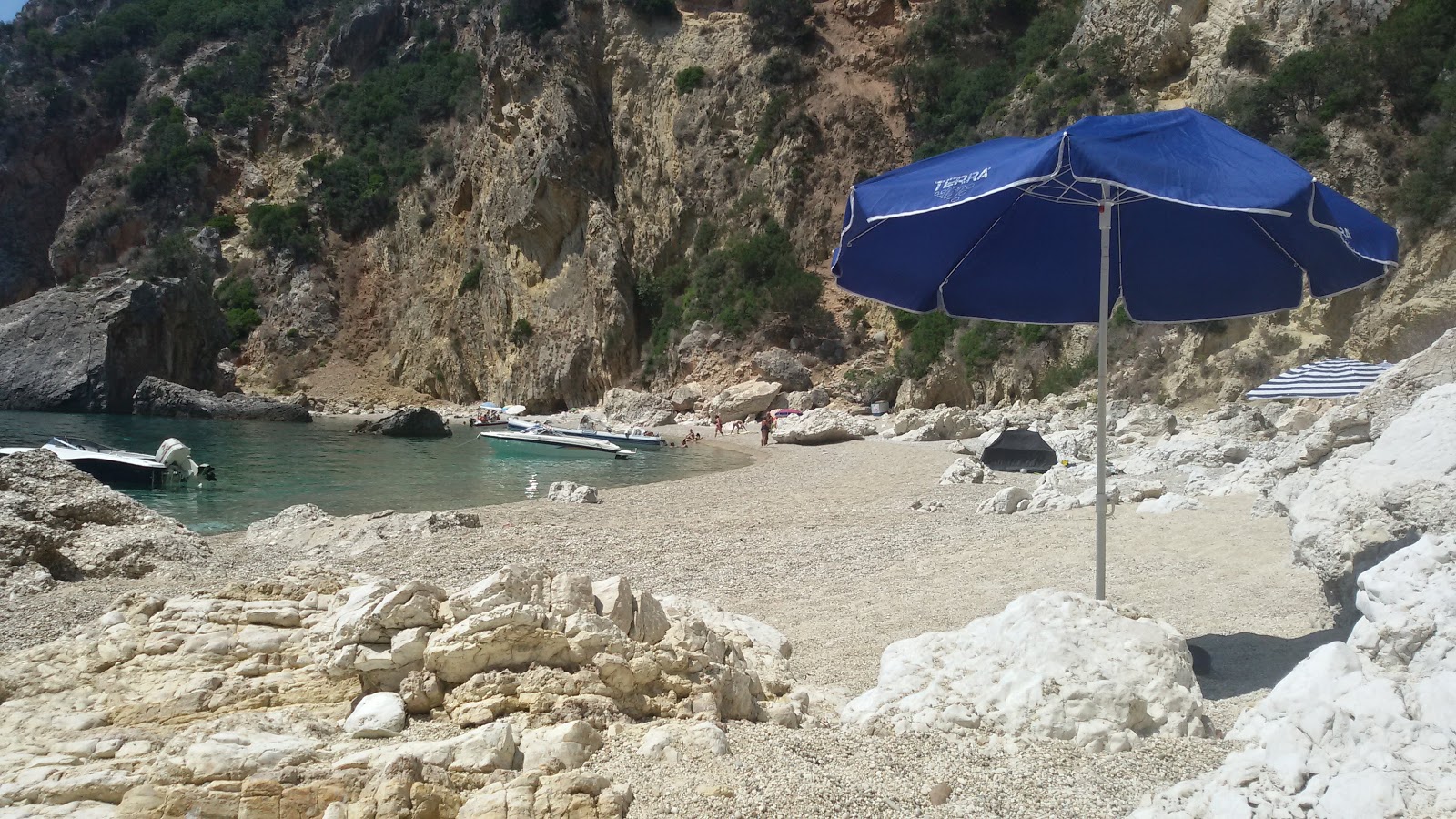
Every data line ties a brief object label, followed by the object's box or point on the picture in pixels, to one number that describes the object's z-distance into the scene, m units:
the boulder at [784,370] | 34.28
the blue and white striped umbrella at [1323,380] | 13.23
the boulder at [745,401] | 32.53
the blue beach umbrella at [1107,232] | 3.49
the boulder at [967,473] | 13.05
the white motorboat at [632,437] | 26.19
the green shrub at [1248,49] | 22.70
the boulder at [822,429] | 25.05
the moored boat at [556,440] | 23.95
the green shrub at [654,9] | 44.34
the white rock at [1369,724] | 2.17
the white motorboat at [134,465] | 15.54
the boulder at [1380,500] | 3.31
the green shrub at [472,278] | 47.00
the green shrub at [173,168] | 56.53
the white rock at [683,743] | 2.98
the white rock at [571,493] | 13.25
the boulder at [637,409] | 33.62
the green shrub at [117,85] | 63.47
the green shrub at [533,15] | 44.53
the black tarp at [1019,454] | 14.55
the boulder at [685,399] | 35.84
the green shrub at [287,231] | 53.09
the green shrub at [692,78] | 42.81
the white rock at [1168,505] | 7.96
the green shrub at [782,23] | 42.44
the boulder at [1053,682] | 3.16
